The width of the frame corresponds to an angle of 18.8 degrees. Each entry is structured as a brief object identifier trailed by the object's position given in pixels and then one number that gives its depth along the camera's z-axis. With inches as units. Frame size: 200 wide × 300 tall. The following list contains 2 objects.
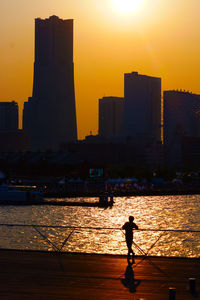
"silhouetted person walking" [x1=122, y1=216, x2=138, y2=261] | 1244.5
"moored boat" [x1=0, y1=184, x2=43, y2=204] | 5684.1
